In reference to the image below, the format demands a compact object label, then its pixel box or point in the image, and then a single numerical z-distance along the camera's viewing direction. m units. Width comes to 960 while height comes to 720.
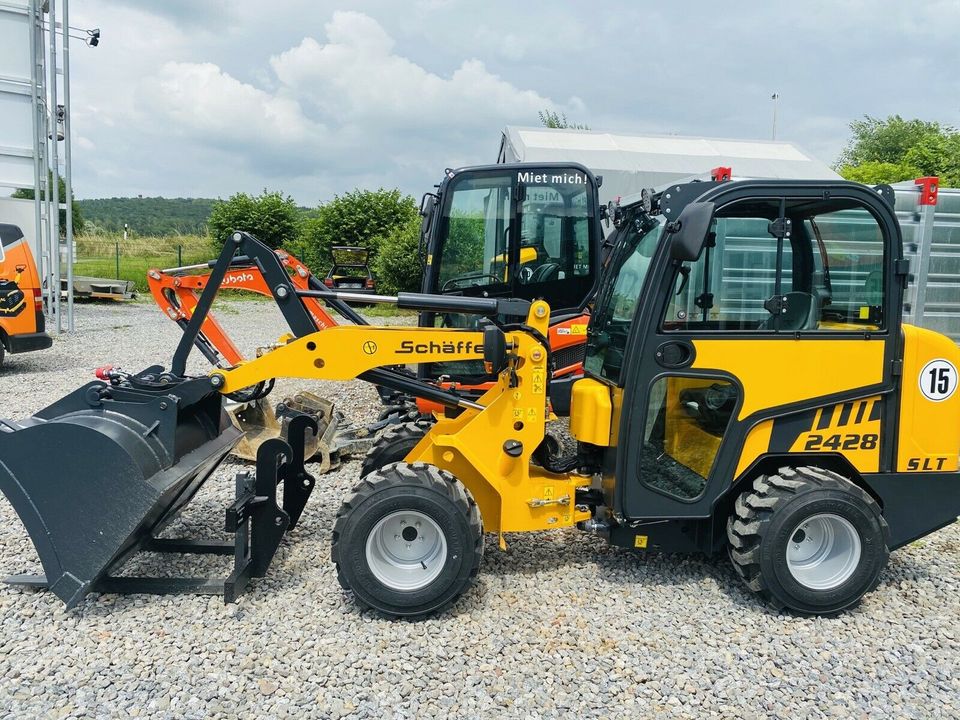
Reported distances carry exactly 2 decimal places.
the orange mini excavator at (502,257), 6.65
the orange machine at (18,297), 10.20
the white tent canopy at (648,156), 13.25
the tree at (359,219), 25.50
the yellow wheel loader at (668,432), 3.61
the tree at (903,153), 21.47
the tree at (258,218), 27.12
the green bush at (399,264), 21.94
